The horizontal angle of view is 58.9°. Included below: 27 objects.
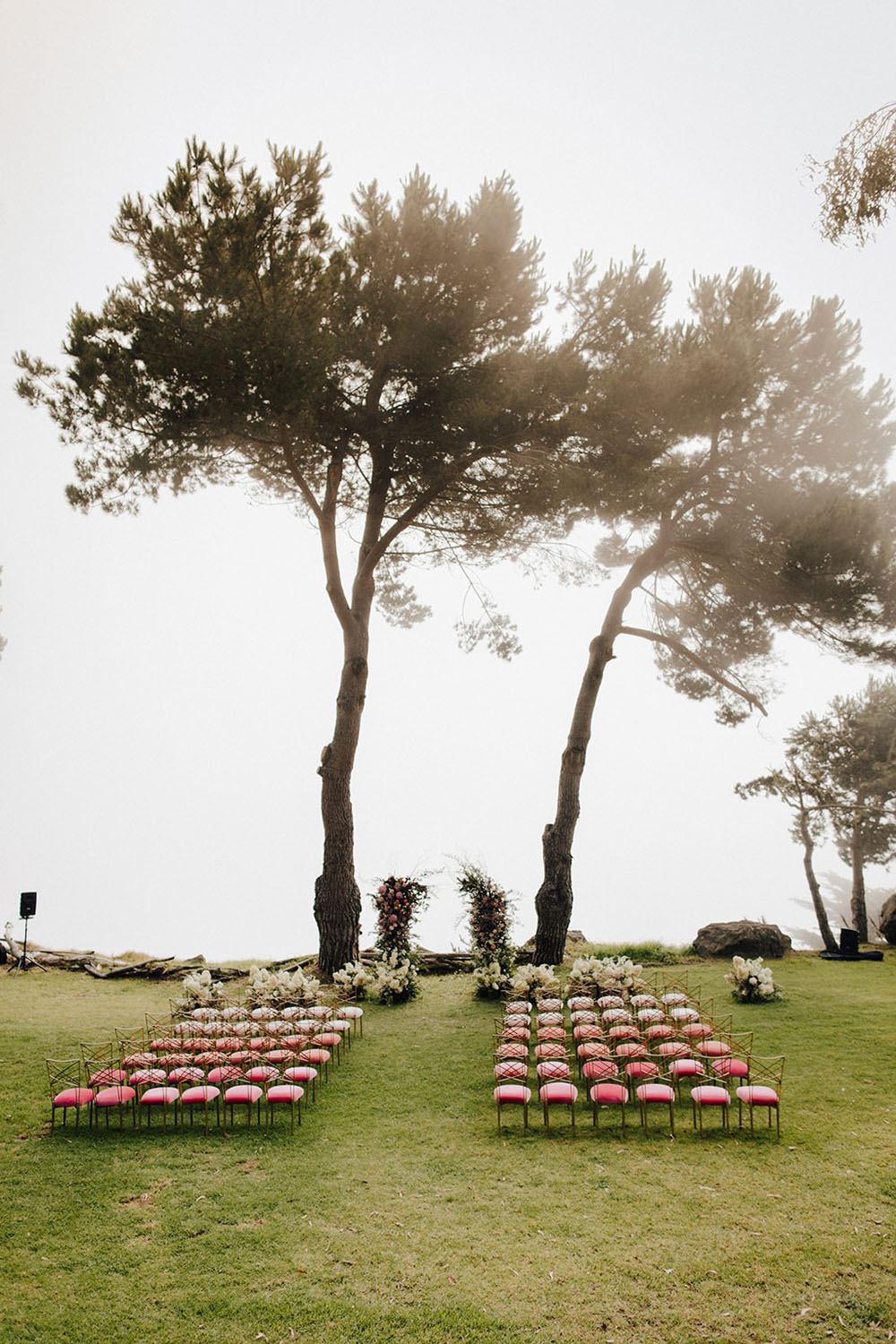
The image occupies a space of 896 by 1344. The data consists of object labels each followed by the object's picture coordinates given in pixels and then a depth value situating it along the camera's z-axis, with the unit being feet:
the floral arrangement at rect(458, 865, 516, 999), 40.73
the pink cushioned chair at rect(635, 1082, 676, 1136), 21.66
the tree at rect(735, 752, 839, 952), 58.18
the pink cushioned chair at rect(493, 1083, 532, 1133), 22.08
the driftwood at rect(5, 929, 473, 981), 46.11
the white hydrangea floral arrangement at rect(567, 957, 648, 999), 35.27
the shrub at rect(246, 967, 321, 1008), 34.21
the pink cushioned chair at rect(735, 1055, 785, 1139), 21.35
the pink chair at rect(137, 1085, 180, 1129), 21.80
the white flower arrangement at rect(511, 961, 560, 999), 35.79
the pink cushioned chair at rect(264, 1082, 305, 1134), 22.08
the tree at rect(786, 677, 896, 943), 63.21
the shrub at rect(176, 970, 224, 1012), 33.91
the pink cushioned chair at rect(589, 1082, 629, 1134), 21.89
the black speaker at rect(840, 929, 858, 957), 50.49
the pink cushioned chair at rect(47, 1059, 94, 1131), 21.99
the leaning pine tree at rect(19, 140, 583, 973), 36.06
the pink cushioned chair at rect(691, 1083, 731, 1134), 21.52
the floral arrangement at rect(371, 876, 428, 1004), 39.09
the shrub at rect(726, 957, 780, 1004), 36.04
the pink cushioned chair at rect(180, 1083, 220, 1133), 22.01
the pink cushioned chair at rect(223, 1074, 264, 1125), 22.25
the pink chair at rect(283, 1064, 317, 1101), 23.71
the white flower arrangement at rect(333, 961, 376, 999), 37.70
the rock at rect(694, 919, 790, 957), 49.32
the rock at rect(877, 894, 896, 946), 57.93
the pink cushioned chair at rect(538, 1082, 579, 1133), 21.70
